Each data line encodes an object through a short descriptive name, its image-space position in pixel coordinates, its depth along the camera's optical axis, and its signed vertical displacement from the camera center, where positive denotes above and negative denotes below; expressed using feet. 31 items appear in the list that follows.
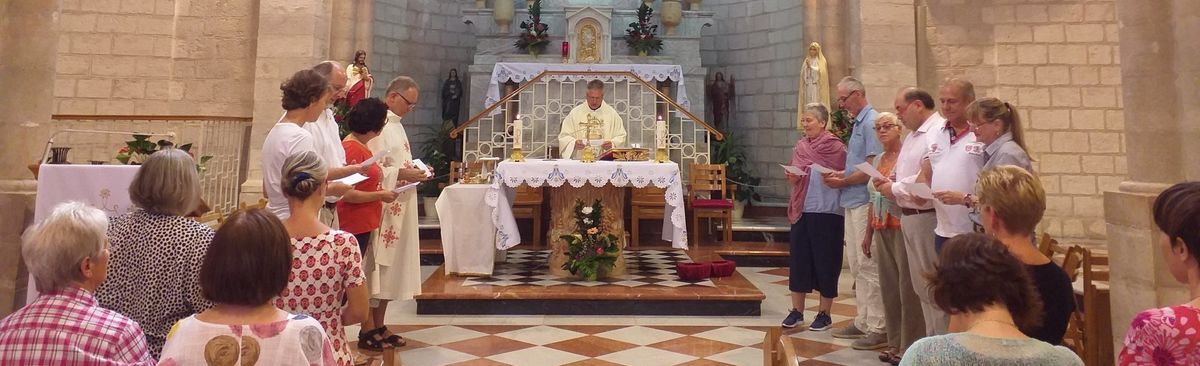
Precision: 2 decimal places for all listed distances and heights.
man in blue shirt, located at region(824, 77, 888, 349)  13.21 +0.65
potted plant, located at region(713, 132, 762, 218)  30.58 +2.49
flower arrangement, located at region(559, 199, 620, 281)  17.34 -0.56
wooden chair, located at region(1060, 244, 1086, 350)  10.56 -1.26
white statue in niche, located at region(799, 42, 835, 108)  25.82 +5.49
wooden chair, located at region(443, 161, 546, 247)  24.64 +0.67
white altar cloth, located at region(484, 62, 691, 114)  30.63 +6.63
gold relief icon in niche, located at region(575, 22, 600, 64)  33.60 +8.62
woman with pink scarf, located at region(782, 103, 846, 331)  13.83 +0.12
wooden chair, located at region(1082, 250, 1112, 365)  10.78 -1.43
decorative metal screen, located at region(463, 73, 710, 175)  29.45 +4.62
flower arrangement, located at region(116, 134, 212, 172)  15.60 +1.50
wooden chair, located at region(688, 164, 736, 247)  24.41 +0.85
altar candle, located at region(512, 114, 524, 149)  19.37 +2.59
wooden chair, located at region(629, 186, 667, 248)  24.89 +0.75
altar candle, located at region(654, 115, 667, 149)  20.99 +2.81
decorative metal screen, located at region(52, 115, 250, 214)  22.06 +2.46
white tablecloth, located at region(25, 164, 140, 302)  11.05 +0.46
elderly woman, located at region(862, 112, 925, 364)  11.66 -0.28
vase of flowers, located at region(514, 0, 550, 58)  34.32 +9.08
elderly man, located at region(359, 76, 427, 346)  12.47 -0.31
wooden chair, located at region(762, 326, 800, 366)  6.65 -1.32
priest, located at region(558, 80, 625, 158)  21.06 +3.10
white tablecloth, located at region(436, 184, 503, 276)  17.66 -0.23
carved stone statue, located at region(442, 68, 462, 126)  33.99 +5.95
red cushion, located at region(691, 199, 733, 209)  24.40 +0.77
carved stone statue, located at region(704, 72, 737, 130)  34.50 +6.27
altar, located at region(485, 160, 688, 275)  17.15 +1.10
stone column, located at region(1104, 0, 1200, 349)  10.21 +1.46
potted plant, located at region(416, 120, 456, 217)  30.83 +2.90
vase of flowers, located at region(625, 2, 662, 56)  34.32 +9.07
